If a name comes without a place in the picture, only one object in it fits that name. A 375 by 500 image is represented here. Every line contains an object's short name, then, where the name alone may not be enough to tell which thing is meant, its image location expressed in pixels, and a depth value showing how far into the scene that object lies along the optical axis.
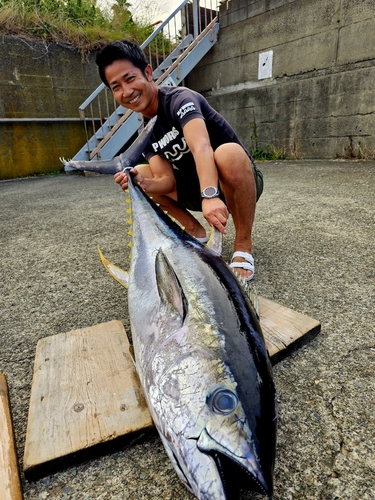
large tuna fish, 0.73
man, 1.96
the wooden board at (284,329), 1.38
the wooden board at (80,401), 0.99
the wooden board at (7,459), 0.85
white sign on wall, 7.60
